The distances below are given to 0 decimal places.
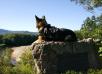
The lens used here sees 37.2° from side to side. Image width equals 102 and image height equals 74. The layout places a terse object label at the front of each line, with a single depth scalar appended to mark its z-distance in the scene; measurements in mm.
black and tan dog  5444
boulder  5379
